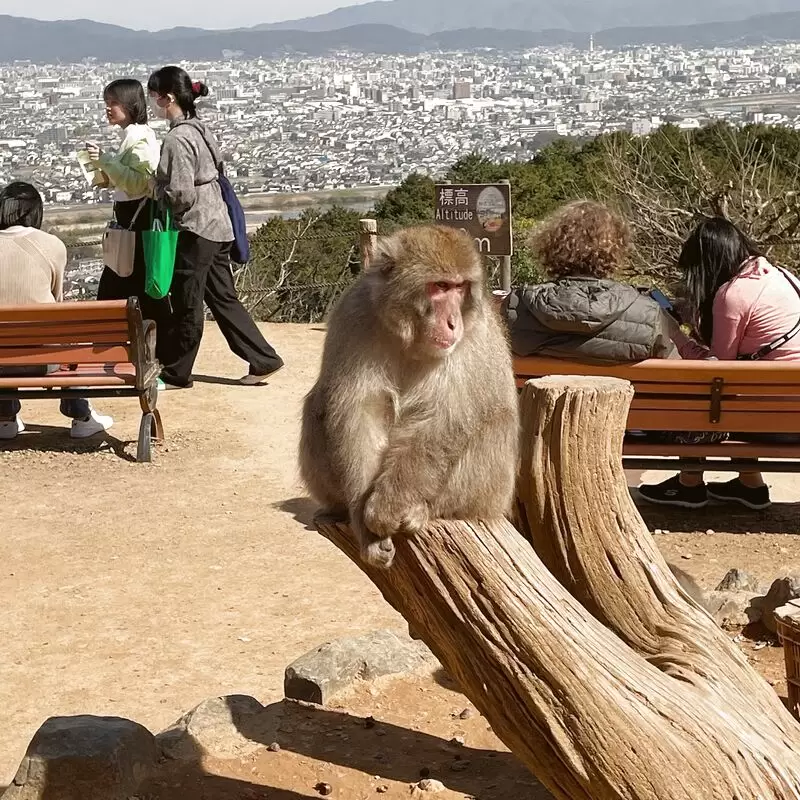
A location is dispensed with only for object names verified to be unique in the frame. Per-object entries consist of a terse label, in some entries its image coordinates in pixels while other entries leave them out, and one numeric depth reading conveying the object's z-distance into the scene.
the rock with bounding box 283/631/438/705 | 3.77
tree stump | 2.52
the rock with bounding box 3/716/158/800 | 3.15
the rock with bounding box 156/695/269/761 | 3.44
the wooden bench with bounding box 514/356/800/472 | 5.27
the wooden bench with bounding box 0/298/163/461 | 6.50
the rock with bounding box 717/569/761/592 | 4.65
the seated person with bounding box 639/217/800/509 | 5.36
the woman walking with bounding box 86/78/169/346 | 7.64
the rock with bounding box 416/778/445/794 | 3.21
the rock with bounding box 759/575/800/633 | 4.12
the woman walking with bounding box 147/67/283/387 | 7.63
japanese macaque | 2.93
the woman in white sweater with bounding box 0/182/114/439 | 6.95
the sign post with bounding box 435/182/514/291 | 7.85
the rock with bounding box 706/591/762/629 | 4.30
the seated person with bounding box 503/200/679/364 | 5.14
